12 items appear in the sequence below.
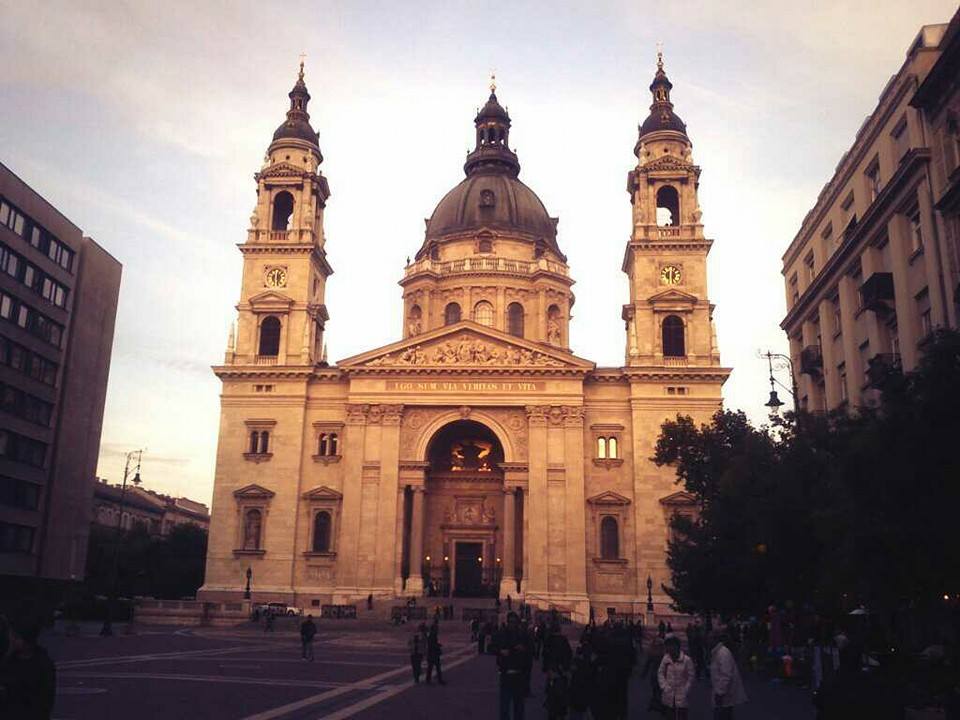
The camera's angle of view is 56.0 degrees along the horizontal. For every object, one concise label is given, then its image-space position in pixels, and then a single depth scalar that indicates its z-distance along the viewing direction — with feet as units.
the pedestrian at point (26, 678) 22.66
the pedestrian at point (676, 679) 36.76
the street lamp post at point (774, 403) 101.70
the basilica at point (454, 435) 177.99
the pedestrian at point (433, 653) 68.74
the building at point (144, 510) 375.04
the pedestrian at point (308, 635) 85.05
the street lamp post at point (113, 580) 118.93
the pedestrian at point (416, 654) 69.41
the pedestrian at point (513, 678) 44.21
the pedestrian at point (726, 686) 37.06
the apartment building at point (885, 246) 81.05
